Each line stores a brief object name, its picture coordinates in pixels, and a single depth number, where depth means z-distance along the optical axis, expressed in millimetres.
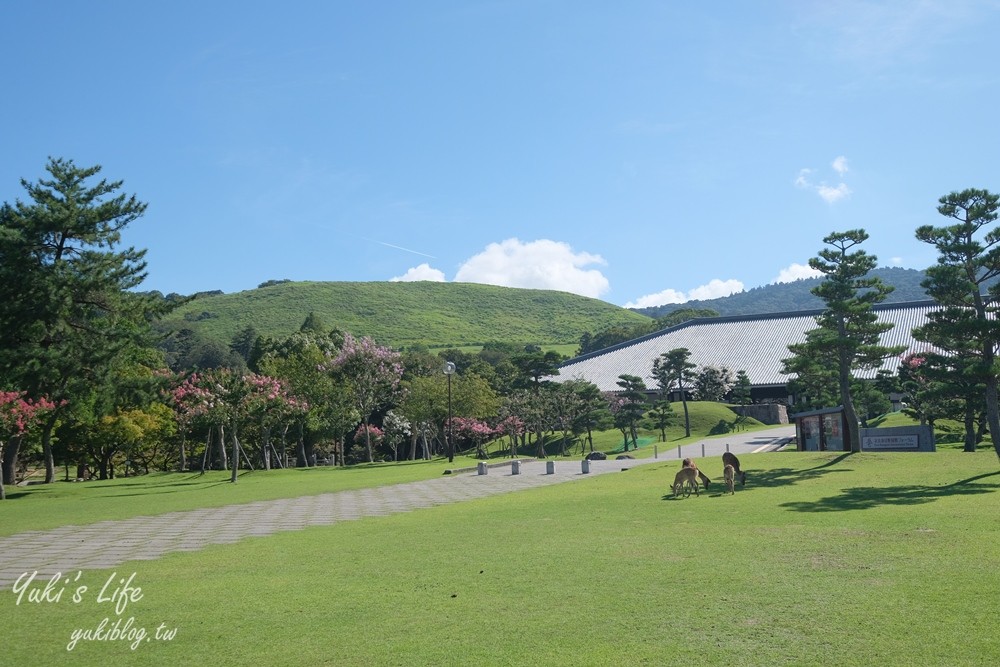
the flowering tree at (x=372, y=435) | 58766
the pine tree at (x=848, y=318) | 28906
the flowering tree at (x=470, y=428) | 56969
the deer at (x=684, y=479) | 19703
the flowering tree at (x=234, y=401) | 31688
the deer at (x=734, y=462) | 22547
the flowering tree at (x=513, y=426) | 55188
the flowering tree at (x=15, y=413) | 26875
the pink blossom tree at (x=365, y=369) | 47000
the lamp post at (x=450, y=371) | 42312
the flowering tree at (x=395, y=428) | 57812
